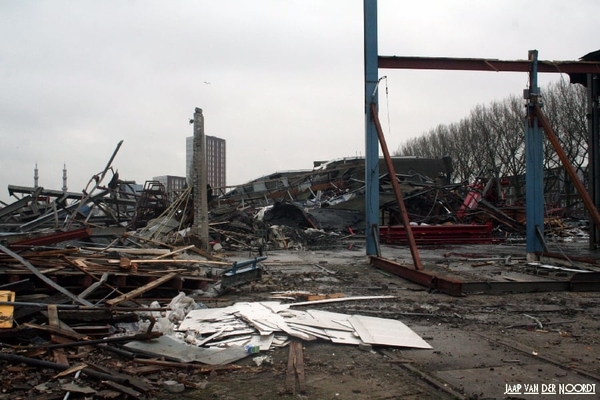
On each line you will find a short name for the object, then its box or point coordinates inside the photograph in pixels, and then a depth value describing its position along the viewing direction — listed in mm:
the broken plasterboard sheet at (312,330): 5152
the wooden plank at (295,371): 3793
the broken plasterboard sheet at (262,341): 4791
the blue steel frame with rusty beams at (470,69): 11578
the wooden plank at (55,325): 4055
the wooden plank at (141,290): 6496
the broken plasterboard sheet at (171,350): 4371
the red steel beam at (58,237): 9570
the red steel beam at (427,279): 7918
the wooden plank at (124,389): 3541
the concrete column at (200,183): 14883
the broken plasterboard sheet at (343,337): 5016
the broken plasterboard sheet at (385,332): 4969
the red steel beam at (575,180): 9562
